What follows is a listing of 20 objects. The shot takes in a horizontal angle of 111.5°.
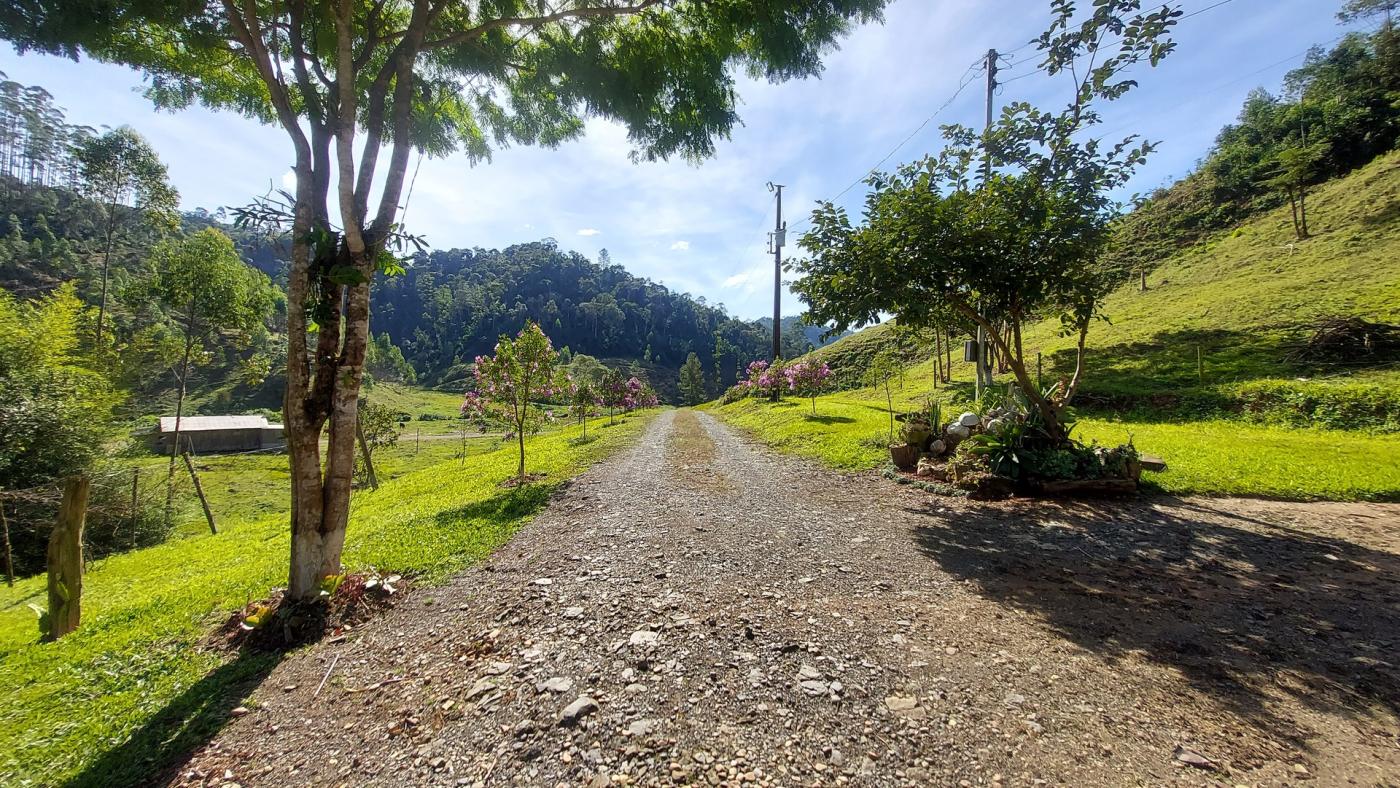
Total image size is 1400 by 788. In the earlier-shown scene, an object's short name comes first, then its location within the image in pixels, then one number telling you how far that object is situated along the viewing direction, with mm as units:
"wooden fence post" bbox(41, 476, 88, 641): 5195
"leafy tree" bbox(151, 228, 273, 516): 20016
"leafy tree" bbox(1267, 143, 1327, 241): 31706
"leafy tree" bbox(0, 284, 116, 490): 12445
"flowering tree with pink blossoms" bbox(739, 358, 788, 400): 29984
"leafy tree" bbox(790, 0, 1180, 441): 7781
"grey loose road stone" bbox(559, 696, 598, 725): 3084
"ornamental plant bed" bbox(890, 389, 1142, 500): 8008
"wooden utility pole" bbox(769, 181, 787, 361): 31911
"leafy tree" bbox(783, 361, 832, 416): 24203
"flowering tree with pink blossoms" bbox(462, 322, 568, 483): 11898
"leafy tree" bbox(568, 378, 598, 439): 27359
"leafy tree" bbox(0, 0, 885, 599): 4324
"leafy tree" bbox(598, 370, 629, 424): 36653
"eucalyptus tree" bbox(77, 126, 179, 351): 23625
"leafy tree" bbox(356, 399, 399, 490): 20356
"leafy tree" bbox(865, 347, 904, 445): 20927
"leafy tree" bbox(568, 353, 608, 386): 78625
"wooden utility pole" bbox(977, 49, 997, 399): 14762
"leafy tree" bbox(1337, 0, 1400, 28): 56062
